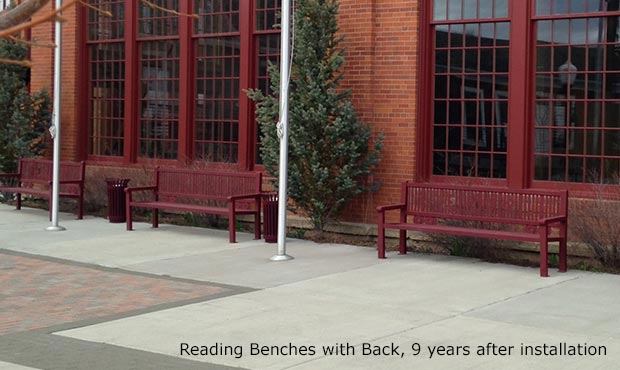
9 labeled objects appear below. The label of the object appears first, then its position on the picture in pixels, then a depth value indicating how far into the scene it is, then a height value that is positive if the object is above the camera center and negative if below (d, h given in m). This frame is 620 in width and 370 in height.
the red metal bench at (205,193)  14.20 -0.69
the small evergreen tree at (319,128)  13.60 +0.38
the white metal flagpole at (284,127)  11.84 +0.33
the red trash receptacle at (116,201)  16.28 -0.92
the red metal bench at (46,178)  16.92 -0.58
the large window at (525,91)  12.32 +0.92
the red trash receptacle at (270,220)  13.73 -1.03
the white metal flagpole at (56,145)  14.62 +0.06
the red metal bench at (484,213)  11.12 -0.76
